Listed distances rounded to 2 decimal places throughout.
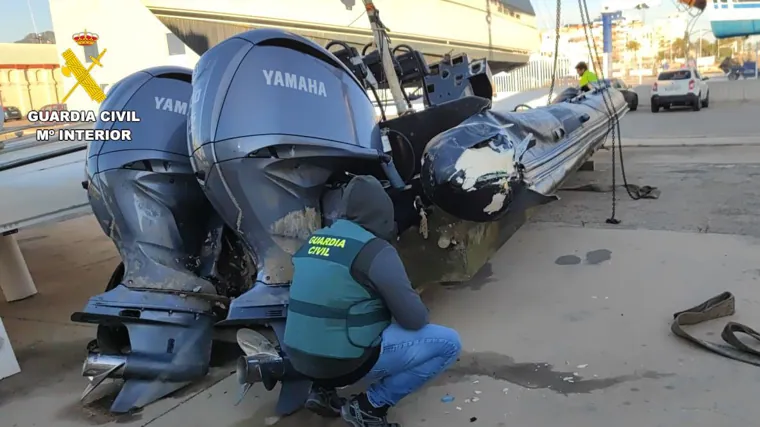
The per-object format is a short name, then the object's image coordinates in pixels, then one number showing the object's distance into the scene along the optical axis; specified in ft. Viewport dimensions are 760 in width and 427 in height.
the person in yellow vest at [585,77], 35.09
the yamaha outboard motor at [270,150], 11.41
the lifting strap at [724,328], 11.74
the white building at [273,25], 43.37
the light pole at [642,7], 97.43
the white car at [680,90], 67.77
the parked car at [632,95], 38.83
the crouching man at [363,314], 8.84
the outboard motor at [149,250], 11.94
